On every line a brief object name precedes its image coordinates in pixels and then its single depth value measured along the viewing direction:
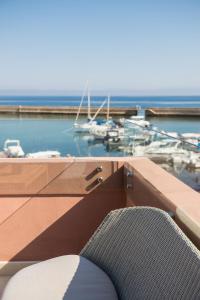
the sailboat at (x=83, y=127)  20.08
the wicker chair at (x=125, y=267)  1.08
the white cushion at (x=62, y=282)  1.36
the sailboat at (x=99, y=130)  16.38
